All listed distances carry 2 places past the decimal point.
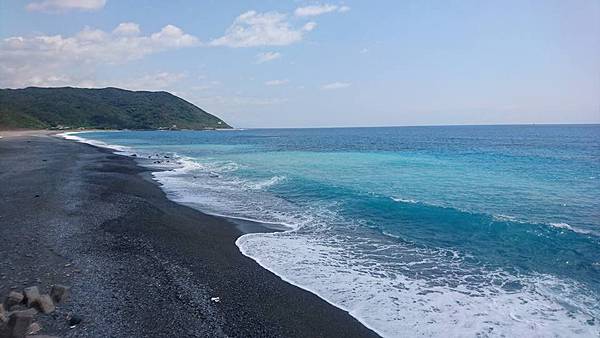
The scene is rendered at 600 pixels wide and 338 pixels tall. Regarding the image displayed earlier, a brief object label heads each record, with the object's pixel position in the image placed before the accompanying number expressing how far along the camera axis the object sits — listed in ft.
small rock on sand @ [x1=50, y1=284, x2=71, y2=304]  25.86
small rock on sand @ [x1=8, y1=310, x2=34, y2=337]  20.58
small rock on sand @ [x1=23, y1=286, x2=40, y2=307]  24.29
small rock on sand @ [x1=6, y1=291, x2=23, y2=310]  24.13
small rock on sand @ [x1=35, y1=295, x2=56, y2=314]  24.22
